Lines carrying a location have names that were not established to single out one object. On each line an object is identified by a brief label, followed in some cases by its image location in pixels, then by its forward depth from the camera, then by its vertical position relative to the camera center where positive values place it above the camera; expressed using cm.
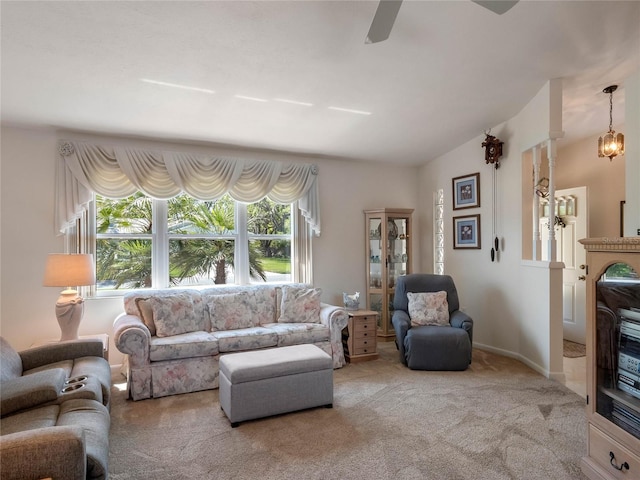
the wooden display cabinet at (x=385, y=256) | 514 -22
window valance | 383 +73
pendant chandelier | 382 +95
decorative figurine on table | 456 -74
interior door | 487 -18
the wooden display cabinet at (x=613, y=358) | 183 -63
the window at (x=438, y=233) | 538 +9
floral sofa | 328 -88
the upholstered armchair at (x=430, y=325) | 382 -92
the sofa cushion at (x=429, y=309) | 420 -78
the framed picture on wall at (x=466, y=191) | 474 +62
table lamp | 327 -32
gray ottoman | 277 -108
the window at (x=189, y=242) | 414 +1
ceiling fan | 182 +114
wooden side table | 425 -110
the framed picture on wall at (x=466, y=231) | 476 +10
